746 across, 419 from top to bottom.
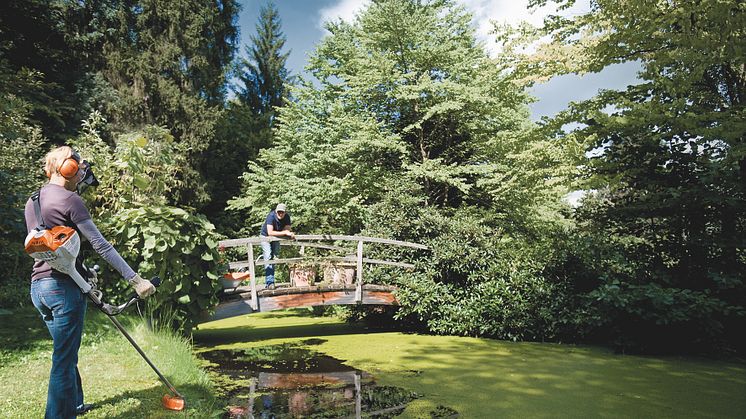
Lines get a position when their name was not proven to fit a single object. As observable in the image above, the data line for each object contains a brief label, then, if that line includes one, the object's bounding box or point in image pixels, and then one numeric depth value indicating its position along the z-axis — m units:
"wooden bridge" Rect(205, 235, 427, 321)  6.48
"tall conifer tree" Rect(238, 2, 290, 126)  22.95
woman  2.14
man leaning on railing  6.91
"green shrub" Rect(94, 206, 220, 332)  4.72
